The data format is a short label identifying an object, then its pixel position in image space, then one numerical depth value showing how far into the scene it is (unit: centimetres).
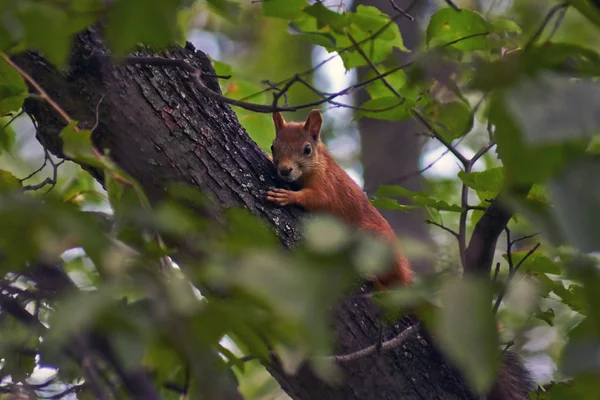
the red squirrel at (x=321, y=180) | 677
